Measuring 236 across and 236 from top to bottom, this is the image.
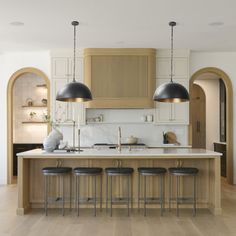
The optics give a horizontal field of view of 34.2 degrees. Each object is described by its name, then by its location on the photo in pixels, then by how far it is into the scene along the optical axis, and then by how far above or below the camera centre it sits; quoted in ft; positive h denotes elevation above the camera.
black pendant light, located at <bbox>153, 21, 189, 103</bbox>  18.01 +1.30
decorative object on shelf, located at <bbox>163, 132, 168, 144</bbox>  26.40 -1.33
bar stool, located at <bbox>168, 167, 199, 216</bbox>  17.65 -2.86
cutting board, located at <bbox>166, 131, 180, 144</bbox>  26.55 -1.20
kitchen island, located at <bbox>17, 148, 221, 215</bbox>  18.69 -2.53
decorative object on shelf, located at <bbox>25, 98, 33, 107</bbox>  31.59 +1.46
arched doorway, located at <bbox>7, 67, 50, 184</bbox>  26.96 +0.69
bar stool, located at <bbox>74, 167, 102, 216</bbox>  17.70 -2.84
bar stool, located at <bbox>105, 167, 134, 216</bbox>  17.69 -2.70
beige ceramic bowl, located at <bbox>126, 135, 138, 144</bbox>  26.16 -1.39
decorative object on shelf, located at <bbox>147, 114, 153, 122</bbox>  26.68 +0.08
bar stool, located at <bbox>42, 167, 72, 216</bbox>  17.74 -2.51
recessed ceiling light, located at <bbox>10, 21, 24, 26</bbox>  19.52 +4.97
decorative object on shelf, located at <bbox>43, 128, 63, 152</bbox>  18.65 -1.09
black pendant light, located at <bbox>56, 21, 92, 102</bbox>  18.07 +1.31
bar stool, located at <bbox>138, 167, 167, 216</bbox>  17.71 -2.84
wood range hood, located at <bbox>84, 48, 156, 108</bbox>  25.66 +2.80
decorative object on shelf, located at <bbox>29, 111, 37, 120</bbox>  31.73 +0.39
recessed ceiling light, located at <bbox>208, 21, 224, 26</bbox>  19.45 +4.96
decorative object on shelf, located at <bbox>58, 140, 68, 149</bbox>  19.79 -1.35
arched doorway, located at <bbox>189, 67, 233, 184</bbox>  26.92 +1.18
